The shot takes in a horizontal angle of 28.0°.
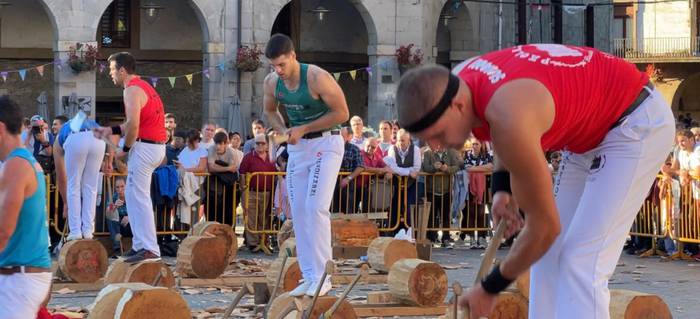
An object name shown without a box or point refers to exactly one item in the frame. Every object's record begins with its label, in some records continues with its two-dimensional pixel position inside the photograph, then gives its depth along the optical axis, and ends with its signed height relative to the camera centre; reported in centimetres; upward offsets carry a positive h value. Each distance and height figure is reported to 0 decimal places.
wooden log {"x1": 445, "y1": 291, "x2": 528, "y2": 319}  972 -103
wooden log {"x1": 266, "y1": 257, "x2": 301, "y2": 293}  1165 -100
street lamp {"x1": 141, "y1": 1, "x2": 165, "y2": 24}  3784 +394
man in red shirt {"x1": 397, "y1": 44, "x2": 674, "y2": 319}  534 +6
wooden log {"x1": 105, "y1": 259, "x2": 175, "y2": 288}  1173 -101
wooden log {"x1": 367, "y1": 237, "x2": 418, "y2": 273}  1391 -94
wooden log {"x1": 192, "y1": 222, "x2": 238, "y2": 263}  1464 -79
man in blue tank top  729 -39
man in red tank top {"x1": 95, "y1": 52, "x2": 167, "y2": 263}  1294 +4
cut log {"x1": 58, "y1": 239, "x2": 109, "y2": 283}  1371 -103
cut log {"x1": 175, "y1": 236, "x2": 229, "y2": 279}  1369 -100
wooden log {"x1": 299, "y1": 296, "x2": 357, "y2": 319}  941 -102
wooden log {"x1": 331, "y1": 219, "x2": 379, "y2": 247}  1587 -87
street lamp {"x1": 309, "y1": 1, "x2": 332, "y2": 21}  3981 +415
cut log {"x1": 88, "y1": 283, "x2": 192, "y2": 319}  884 -95
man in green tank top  1054 +5
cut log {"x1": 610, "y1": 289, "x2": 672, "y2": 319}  888 -94
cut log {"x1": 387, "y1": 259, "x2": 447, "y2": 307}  1142 -103
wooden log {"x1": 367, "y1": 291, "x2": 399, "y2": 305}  1168 -118
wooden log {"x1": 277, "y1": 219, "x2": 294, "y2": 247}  1597 -87
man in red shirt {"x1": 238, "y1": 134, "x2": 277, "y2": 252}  1931 -50
